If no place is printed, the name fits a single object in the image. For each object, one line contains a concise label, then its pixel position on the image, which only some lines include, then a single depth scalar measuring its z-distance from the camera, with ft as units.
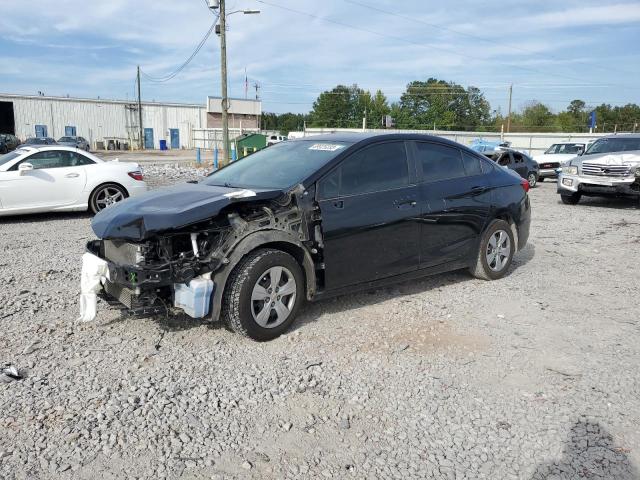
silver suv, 40.81
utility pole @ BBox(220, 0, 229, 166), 65.16
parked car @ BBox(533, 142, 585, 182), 69.26
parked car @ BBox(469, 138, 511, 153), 70.73
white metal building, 178.40
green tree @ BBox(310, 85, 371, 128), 315.58
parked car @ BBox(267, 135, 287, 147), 142.06
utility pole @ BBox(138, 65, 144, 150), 177.92
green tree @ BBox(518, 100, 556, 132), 278.65
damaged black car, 13.38
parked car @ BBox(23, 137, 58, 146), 119.91
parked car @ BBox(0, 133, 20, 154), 120.20
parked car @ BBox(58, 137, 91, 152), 138.81
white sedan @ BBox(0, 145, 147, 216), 31.68
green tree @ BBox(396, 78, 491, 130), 295.07
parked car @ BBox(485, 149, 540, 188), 59.76
